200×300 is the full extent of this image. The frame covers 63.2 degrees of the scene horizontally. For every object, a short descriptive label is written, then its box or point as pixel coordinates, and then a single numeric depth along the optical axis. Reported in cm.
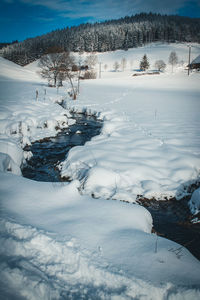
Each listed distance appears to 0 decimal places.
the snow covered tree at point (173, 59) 6281
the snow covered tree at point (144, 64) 6571
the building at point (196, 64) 4508
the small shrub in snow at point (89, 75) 5056
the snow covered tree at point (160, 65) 6306
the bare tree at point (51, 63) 3471
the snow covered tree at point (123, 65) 7388
